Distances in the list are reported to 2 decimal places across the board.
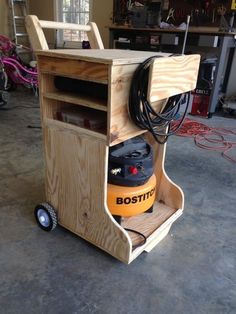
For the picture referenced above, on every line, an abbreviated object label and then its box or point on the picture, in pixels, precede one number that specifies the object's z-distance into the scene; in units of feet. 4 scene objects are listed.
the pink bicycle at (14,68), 13.26
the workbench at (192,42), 10.71
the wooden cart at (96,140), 3.35
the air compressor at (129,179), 4.01
